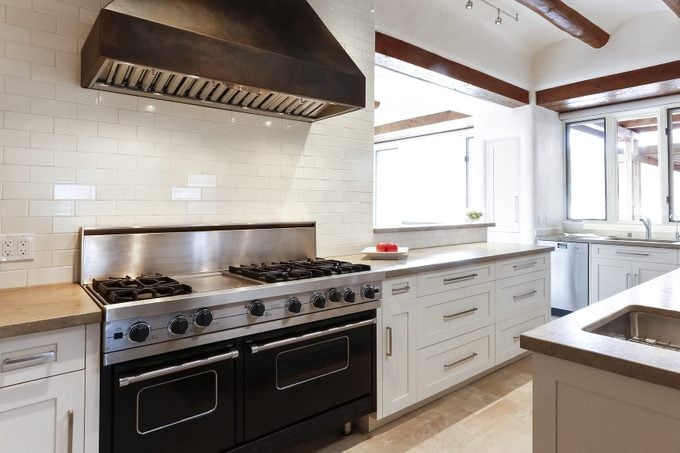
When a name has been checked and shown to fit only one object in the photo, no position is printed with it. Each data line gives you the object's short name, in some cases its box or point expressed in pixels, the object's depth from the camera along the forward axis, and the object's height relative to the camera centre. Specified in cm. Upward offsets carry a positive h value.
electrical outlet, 172 -6
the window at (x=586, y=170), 520 +80
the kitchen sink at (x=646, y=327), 135 -31
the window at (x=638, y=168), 480 +78
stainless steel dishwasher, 460 -48
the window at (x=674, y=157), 464 +86
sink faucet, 457 +10
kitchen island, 93 -38
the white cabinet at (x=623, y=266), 406 -33
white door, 517 +63
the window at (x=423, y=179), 638 +92
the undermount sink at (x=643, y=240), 414 -7
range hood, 155 +74
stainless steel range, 149 -43
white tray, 272 -14
